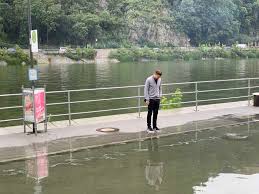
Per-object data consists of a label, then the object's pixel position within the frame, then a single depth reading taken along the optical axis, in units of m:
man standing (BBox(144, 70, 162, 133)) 12.34
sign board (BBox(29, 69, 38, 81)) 11.57
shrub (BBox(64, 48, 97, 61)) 125.75
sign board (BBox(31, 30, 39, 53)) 11.30
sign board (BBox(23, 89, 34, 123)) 11.73
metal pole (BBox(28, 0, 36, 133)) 11.62
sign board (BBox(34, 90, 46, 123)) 11.72
